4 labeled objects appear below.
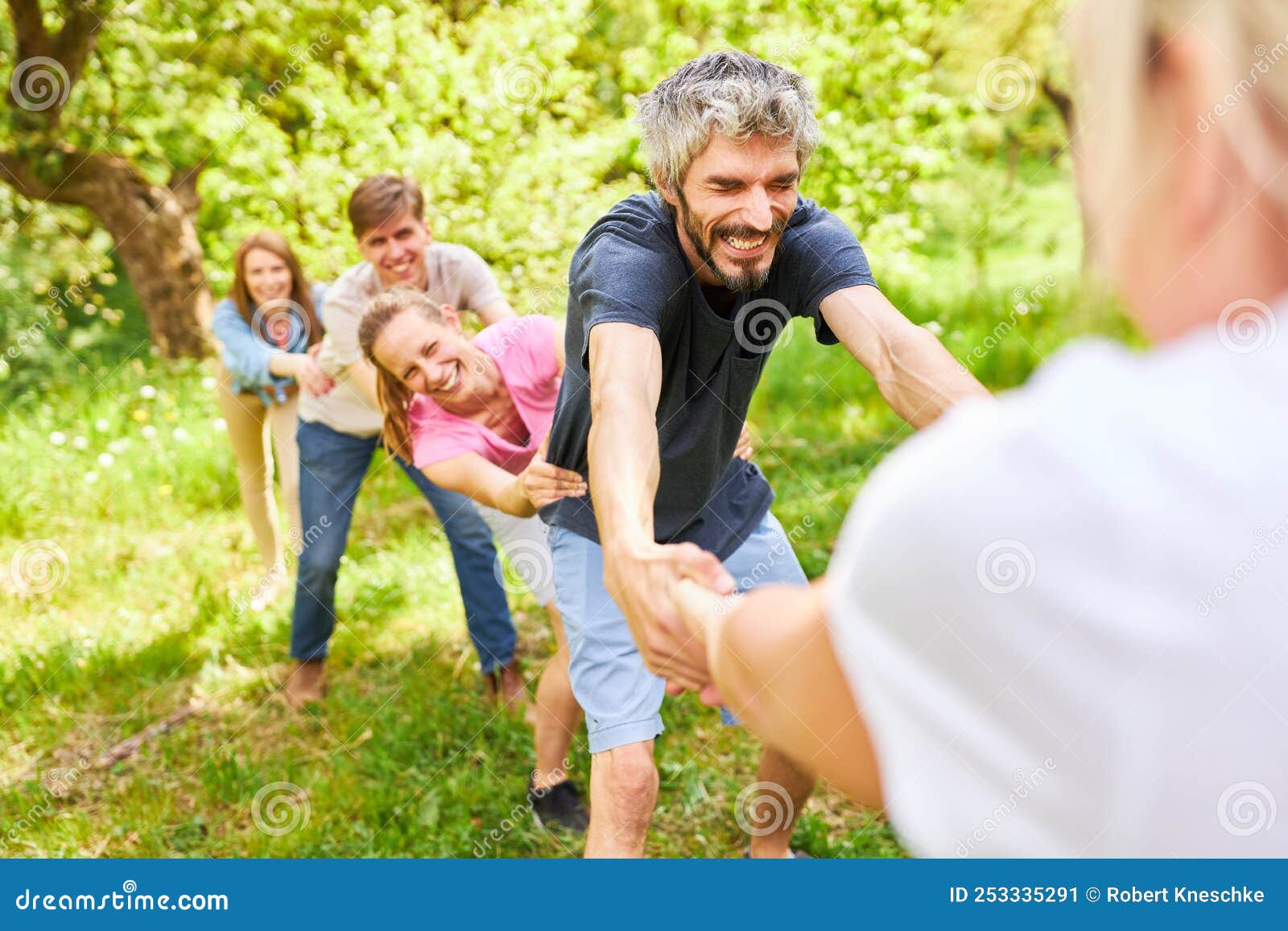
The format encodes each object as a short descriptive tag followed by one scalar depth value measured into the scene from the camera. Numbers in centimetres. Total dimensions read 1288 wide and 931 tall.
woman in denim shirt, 436
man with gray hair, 230
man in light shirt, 393
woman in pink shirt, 315
